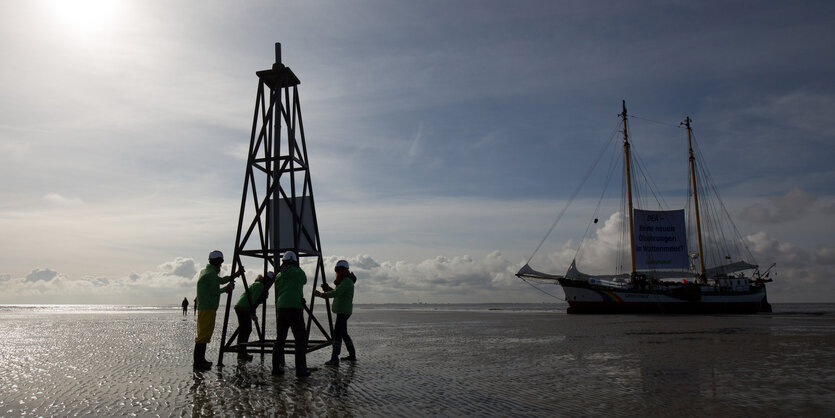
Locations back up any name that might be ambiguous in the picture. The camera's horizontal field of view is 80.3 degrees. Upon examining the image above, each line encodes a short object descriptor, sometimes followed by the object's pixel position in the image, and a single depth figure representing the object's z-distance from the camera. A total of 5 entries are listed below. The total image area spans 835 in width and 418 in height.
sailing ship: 44.44
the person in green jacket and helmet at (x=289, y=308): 8.74
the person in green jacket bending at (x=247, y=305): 10.92
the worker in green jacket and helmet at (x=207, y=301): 9.36
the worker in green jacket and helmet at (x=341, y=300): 10.12
